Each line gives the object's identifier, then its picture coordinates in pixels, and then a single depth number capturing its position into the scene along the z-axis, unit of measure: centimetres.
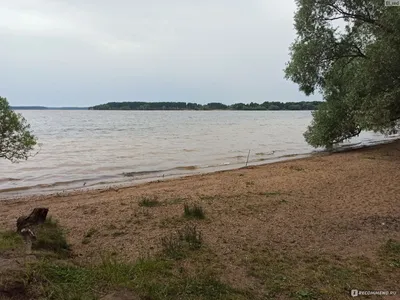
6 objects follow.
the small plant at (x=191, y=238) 552
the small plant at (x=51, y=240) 503
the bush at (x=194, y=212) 737
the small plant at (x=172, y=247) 511
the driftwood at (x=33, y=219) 564
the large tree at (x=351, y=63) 1259
